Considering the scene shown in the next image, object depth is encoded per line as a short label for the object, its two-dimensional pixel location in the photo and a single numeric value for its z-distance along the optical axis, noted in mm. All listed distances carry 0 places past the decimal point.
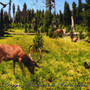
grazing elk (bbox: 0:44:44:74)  4945
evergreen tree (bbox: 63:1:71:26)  44781
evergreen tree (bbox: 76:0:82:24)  41625
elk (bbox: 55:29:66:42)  16719
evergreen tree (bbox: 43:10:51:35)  24059
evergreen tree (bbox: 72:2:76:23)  42038
